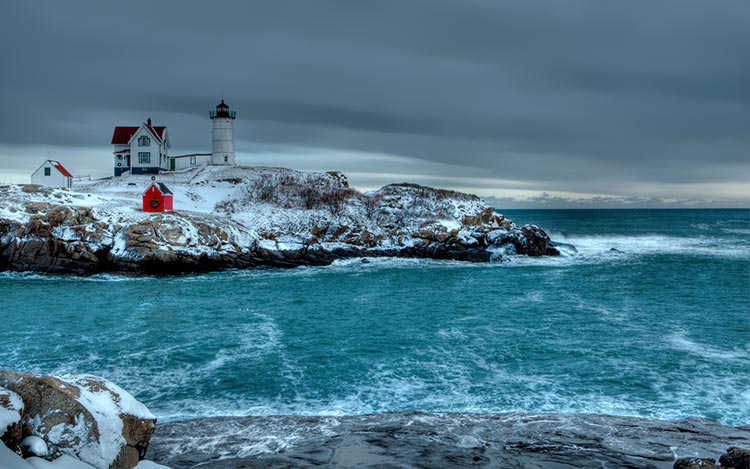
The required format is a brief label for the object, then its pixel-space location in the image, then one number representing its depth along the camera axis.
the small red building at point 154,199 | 56.25
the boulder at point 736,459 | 11.45
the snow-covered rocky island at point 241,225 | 46.91
